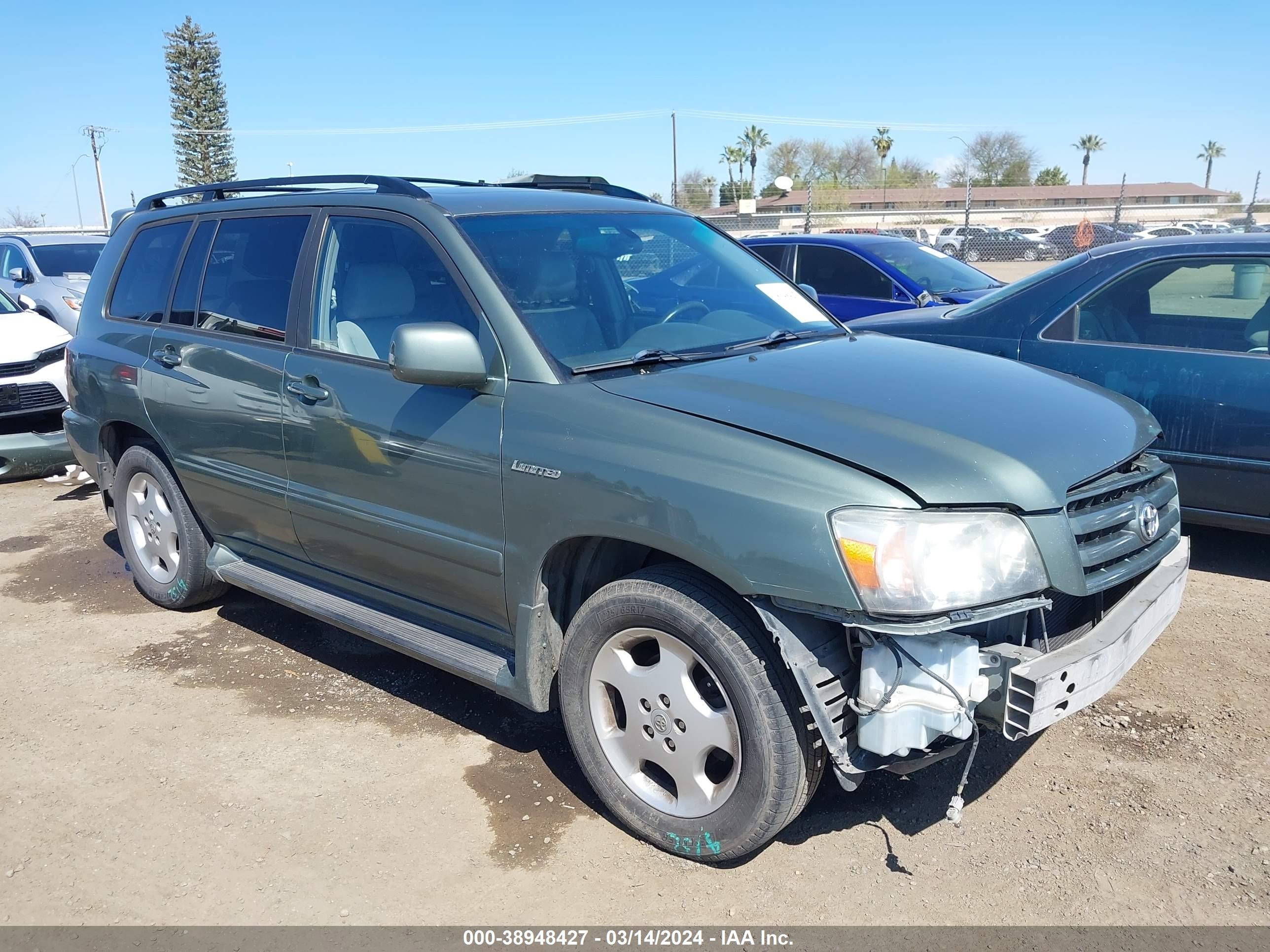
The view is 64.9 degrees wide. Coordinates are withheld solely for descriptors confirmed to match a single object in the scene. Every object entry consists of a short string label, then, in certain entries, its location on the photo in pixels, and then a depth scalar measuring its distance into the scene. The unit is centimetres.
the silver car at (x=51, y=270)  1109
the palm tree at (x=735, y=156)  9619
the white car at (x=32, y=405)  748
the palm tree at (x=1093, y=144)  9356
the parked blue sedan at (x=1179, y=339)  461
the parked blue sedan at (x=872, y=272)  890
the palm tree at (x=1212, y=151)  9288
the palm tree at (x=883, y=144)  8619
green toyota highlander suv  250
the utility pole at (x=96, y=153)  4359
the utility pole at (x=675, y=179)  2452
